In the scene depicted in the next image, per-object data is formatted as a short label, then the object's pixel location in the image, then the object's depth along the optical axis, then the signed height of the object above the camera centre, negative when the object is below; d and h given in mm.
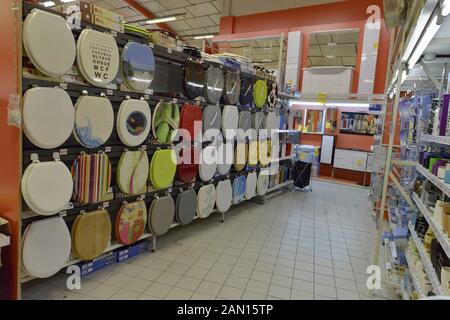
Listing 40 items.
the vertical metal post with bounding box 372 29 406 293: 2520 -92
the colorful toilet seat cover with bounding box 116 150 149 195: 2805 -460
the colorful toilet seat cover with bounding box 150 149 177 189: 3107 -443
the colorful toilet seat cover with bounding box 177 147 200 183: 3492 -444
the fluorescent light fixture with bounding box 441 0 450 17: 1394 +675
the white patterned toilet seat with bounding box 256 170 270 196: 5277 -879
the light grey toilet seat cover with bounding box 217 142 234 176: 4145 -375
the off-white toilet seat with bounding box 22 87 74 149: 2020 +19
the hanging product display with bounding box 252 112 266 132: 4887 +224
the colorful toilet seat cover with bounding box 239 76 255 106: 4520 +643
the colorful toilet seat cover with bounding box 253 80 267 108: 4820 +672
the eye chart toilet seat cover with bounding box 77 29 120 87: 2328 +539
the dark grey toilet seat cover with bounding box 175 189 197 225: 3506 -940
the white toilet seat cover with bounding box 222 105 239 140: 4113 +157
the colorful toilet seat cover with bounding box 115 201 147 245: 2846 -967
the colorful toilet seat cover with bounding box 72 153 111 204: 2422 -469
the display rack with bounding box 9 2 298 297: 2129 -181
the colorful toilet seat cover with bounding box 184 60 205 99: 3415 +591
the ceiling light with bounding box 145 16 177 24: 9367 +3526
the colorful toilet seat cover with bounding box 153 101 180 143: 3121 +69
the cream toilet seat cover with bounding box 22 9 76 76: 1982 +537
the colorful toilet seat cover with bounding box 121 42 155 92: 2709 +565
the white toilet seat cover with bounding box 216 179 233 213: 4207 -922
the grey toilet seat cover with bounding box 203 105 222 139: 3775 +146
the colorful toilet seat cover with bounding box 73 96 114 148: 2373 +13
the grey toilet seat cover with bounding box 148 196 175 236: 3166 -965
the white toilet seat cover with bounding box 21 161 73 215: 2051 -488
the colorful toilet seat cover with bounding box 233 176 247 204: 4595 -880
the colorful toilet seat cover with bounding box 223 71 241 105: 4117 +631
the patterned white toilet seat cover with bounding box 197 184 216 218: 3842 -929
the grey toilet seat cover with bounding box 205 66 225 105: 3723 +596
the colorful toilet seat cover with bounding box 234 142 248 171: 4531 -364
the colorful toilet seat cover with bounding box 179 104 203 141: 3439 +104
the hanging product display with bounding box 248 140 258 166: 4841 -312
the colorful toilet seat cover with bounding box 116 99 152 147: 2719 +33
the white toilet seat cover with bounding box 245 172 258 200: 4918 -874
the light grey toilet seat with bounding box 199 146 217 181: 3823 -431
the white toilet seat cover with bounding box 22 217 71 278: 2109 -949
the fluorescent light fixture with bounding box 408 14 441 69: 1700 +716
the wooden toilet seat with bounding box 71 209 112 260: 2445 -960
